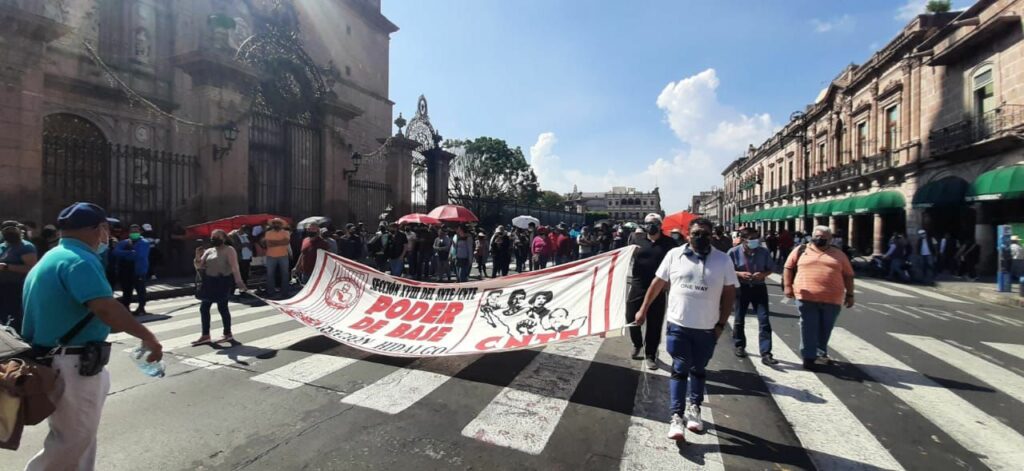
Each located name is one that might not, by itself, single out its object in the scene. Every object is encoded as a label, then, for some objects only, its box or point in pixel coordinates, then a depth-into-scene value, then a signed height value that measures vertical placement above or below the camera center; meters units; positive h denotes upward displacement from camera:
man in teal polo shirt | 2.33 -0.49
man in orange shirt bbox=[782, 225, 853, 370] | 5.57 -0.66
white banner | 4.98 -0.95
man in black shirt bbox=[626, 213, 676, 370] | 5.54 -0.52
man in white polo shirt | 3.81 -0.66
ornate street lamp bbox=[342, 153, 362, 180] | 19.05 +2.69
